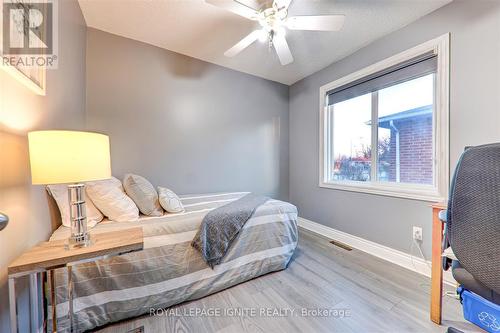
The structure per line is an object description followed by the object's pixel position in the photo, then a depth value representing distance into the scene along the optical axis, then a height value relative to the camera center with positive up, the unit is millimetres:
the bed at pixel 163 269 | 1202 -767
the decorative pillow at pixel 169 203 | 1781 -357
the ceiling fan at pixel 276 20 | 1453 +1151
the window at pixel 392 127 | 1819 +414
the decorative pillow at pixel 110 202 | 1506 -297
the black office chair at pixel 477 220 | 751 -239
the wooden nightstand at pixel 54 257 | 779 -418
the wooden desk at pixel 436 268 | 1308 -723
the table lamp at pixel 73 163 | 855 +7
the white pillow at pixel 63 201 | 1345 -255
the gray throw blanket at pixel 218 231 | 1519 -547
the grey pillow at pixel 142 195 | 1673 -273
